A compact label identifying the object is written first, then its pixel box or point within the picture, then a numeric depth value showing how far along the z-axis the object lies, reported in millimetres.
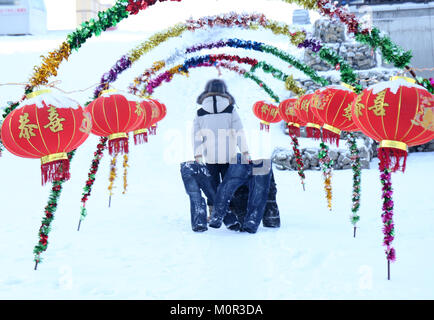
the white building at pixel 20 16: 21625
